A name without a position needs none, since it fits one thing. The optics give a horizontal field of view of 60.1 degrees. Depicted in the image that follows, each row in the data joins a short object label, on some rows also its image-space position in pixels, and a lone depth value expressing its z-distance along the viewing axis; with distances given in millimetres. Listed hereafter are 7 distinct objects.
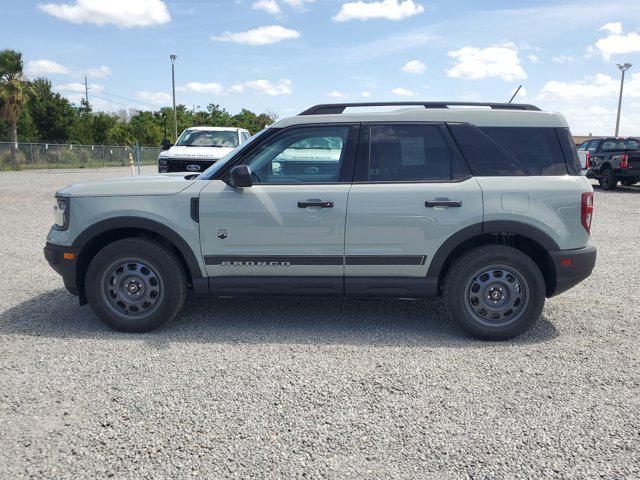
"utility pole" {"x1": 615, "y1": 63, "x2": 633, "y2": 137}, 45003
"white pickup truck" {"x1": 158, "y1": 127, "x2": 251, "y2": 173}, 12797
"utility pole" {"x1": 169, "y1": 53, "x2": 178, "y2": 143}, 48062
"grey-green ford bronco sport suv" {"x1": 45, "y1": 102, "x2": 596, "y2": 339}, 4457
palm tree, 37594
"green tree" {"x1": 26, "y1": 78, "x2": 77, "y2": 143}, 46281
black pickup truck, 18109
